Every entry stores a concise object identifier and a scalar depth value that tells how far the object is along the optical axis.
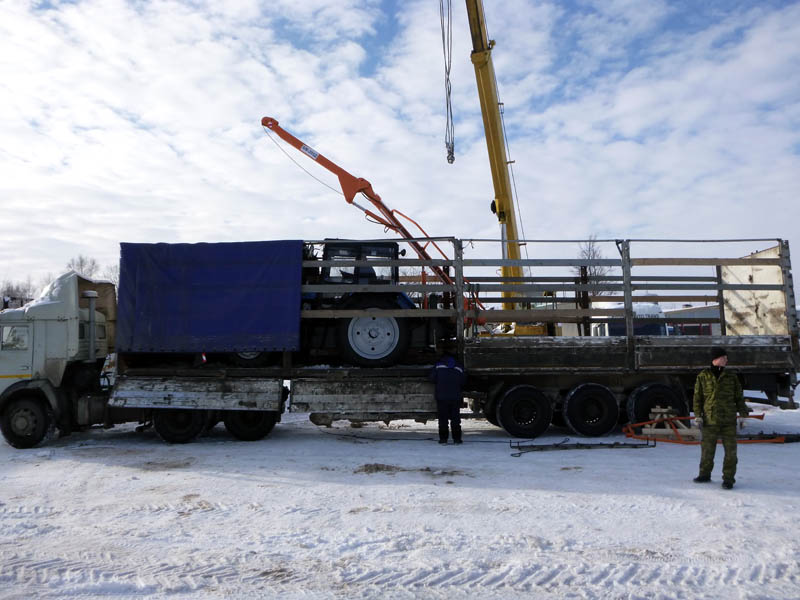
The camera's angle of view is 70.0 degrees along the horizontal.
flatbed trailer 9.73
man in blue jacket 9.27
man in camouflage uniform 6.43
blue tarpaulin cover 9.77
